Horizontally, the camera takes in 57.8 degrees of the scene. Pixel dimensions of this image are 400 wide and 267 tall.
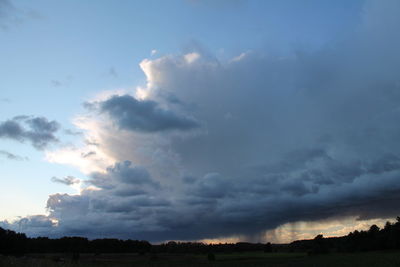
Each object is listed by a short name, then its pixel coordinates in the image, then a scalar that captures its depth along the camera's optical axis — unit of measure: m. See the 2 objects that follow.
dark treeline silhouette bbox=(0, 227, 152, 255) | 153.43
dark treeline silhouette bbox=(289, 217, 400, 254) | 155.75
